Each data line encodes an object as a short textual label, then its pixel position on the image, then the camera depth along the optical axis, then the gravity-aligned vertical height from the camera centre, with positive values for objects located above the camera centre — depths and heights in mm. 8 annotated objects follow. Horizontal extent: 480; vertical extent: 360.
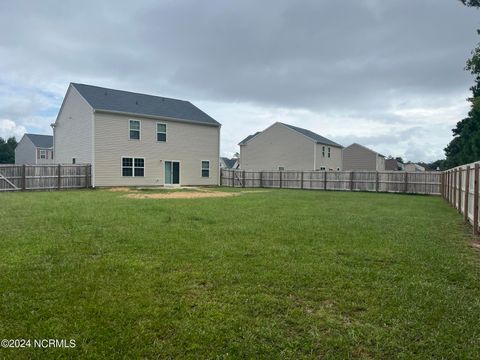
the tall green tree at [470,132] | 19703 +3958
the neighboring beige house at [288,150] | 33281 +2219
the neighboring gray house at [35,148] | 47344 +3022
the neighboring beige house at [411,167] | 65844 +1329
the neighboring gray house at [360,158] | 43094 +1909
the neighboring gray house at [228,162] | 65625 +1958
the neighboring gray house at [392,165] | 62641 +1584
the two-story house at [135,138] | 22297 +2302
